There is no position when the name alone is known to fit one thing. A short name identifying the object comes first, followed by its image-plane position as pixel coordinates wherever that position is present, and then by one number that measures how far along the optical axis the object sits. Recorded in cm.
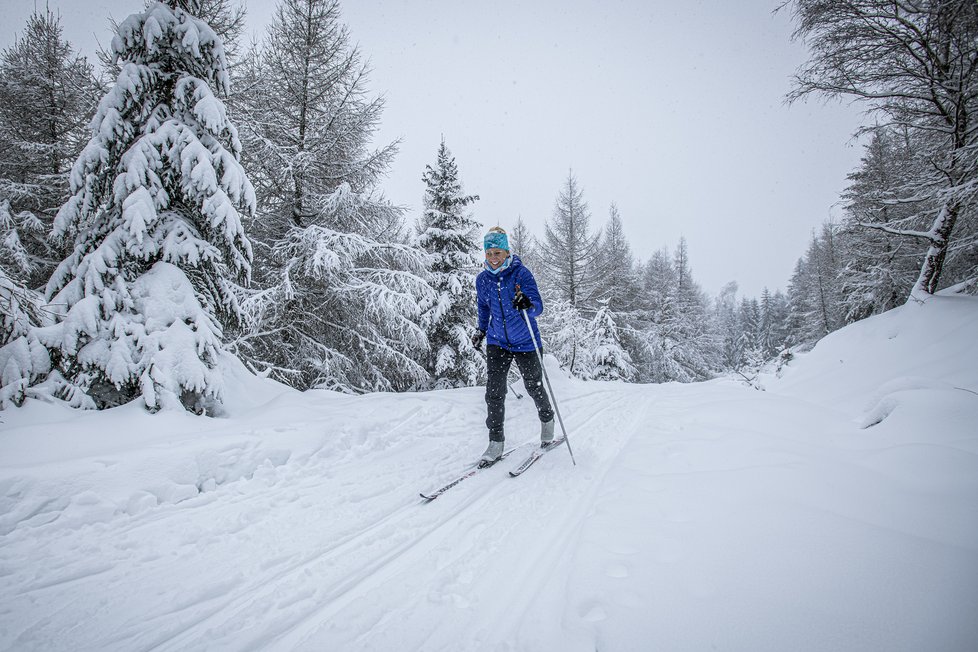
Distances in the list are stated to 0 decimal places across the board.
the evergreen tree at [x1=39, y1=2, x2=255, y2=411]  379
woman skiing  389
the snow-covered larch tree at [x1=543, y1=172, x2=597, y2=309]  1814
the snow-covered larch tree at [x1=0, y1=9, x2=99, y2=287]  860
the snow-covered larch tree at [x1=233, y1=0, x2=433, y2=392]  779
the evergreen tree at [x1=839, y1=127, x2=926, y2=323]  1328
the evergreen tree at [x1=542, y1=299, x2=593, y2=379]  1602
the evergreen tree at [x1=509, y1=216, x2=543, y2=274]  2217
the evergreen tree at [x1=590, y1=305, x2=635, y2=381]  1573
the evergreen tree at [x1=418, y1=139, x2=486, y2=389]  1105
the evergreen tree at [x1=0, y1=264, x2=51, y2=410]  339
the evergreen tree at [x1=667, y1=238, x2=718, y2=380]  2175
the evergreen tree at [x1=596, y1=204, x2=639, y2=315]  1877
